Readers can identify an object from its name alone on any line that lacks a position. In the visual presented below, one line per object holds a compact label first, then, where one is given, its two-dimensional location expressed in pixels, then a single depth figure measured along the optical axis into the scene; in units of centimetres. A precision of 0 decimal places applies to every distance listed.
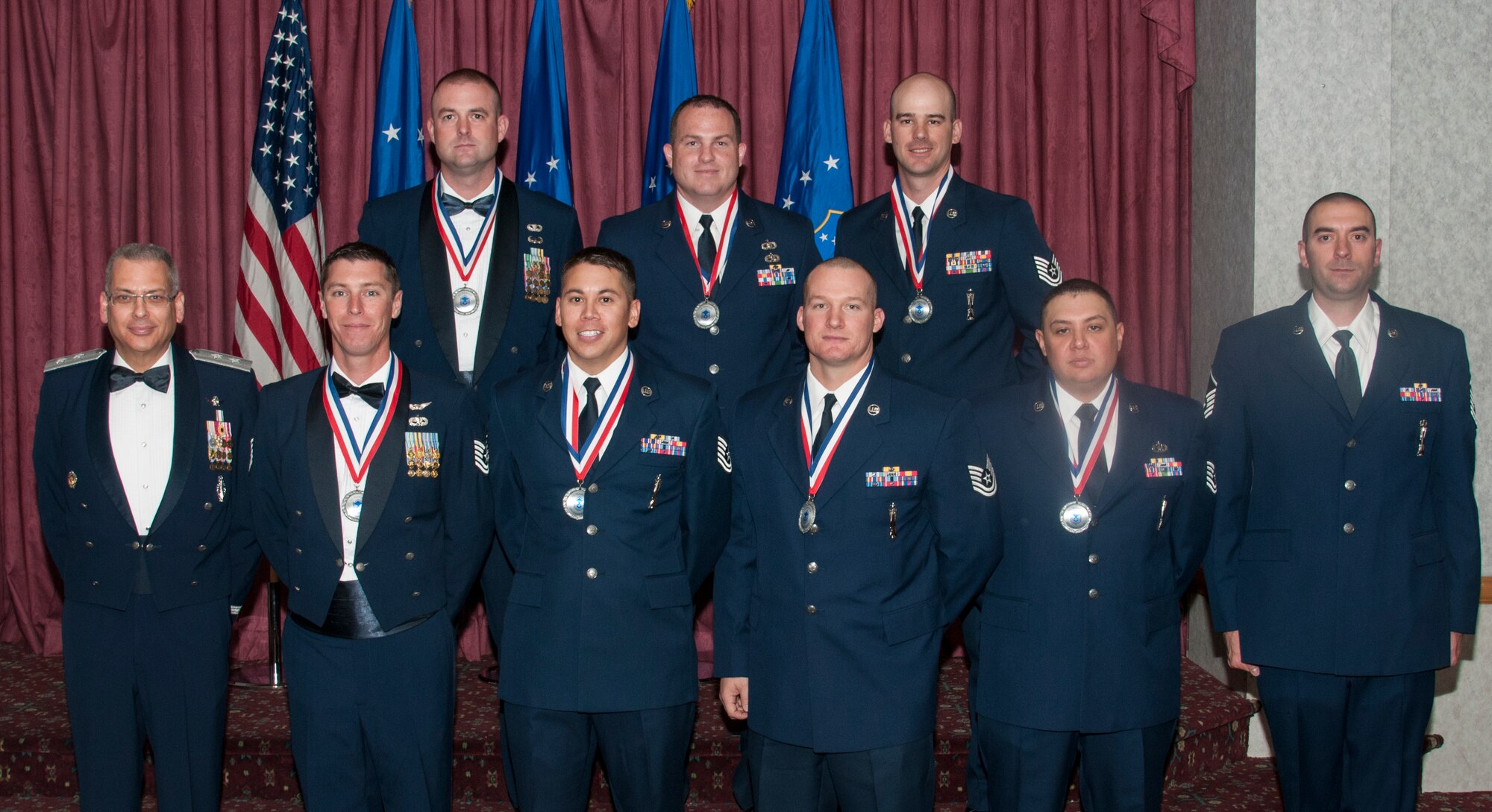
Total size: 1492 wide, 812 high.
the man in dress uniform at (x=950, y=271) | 387
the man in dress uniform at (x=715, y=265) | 379
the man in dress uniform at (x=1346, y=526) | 340
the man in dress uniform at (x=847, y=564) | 298
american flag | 514
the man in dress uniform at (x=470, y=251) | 385
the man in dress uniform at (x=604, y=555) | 308
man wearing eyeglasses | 335
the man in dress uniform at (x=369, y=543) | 313
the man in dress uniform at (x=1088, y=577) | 309
